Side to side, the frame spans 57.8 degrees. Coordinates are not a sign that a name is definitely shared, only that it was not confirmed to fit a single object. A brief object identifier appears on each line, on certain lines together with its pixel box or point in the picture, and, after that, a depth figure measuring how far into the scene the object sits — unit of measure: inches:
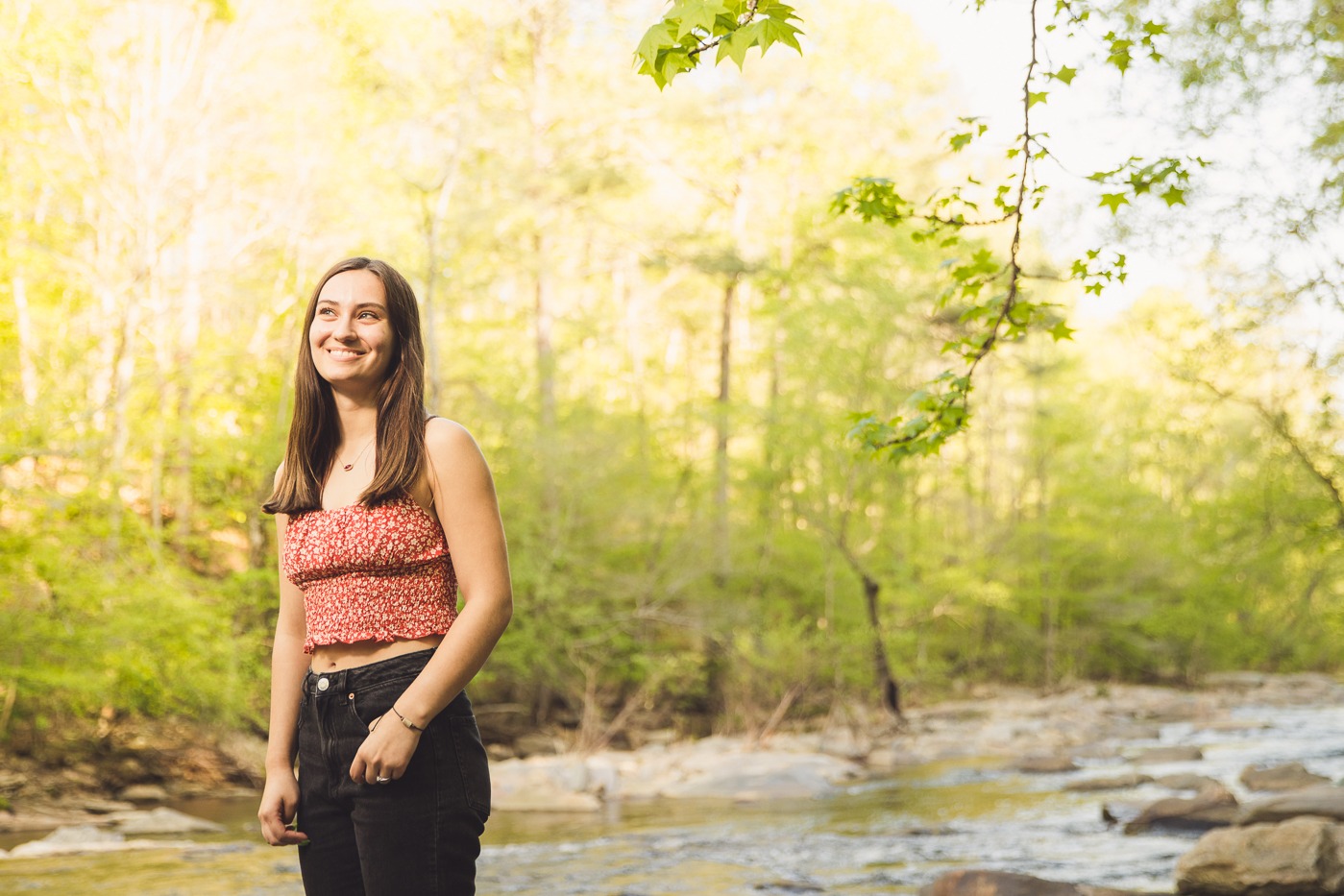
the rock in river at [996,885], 259.0
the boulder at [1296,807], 341.1
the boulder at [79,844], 353.4
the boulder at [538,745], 671.1
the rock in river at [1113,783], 496.7
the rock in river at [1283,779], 451.8
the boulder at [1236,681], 1099.9
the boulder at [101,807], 468.4
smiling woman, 80.5
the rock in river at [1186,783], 461.4
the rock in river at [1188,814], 381.1
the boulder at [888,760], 629.0
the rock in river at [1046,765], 570.9
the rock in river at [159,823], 420.5
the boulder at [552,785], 495.5
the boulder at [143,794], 509.4
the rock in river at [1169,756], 578.2
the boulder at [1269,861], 268.2
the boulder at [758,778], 526.3
